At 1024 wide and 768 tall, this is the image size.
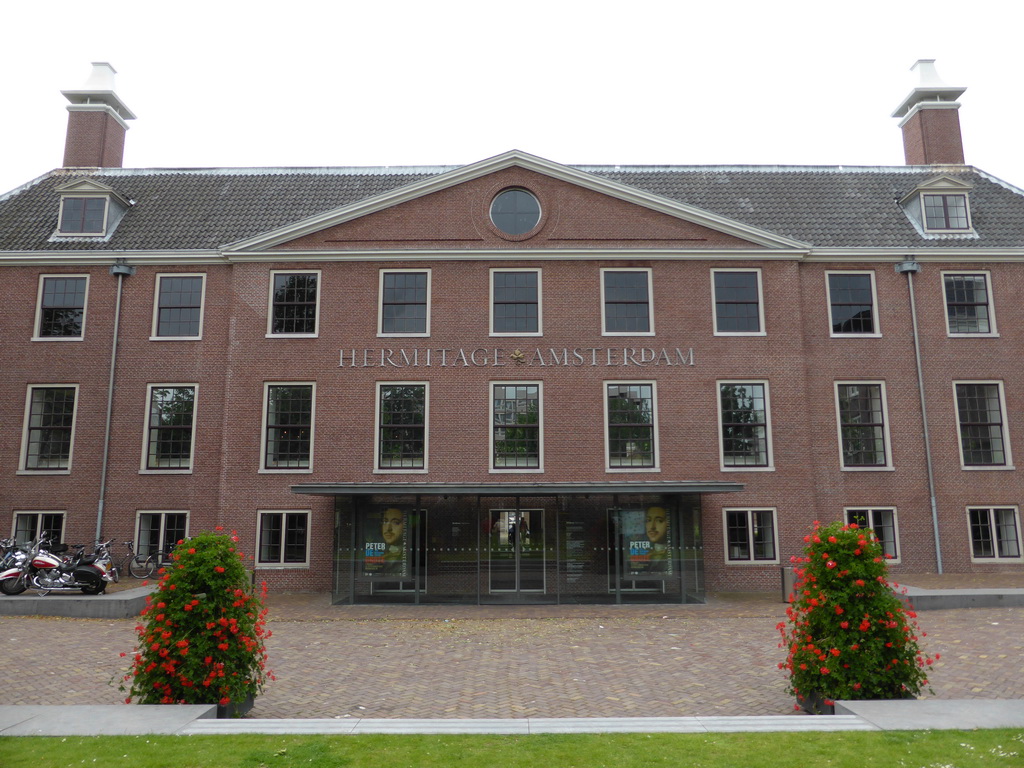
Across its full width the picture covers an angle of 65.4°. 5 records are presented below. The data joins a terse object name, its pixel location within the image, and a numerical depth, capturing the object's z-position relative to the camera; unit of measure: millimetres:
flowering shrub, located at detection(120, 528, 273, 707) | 8977
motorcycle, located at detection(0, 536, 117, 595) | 18406
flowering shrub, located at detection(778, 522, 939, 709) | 9086
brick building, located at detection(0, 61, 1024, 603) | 23031
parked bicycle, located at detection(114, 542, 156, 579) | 22969
